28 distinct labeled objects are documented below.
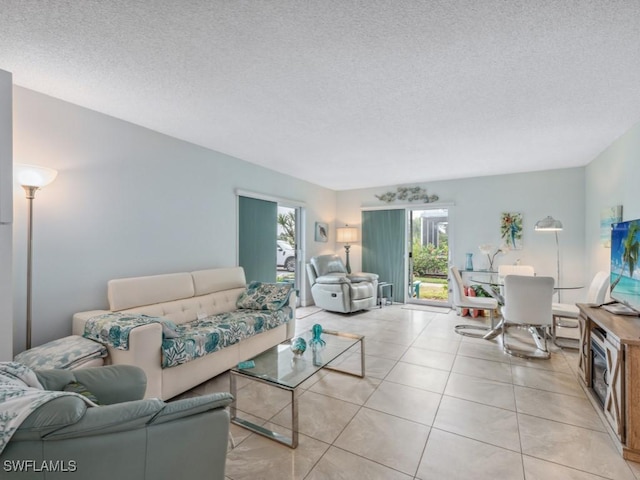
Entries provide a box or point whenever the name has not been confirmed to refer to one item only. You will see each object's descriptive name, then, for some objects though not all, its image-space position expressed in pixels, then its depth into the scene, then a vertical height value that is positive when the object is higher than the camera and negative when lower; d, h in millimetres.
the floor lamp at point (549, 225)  4016 +255
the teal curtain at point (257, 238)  4344 +62
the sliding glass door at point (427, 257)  5805 -273
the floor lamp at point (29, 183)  2145 +426
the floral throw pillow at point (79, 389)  1382 -702
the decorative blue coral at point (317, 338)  2766 -904
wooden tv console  1729 -843
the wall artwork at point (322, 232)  6077 +213
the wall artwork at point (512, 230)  5020 +228
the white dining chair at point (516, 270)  4539 -405
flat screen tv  2234 -162
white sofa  2154 -694
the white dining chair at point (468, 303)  3998 -820
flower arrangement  4945 -115
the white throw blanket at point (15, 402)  835 -489
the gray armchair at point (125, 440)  872 -639
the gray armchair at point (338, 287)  5047 -774
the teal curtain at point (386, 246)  6043 -69
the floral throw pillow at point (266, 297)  3490 -653
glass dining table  3520 -1053
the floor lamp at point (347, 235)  6273 +157
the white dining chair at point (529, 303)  3162 -645
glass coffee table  1908 -937
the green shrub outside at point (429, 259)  5775 -324
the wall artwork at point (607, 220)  3295 +283
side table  5785 -1033
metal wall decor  5766 +948
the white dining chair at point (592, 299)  3112 -593
